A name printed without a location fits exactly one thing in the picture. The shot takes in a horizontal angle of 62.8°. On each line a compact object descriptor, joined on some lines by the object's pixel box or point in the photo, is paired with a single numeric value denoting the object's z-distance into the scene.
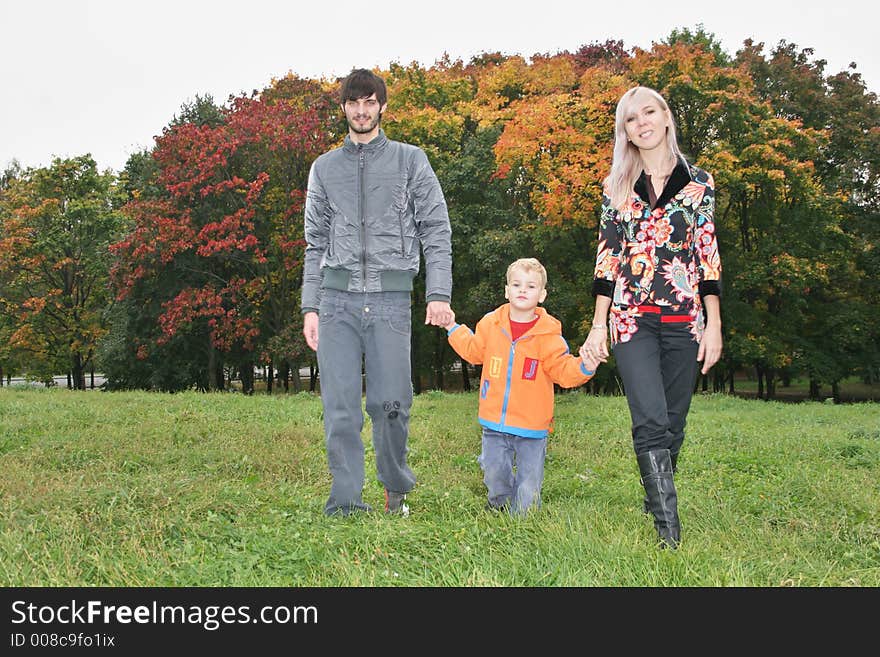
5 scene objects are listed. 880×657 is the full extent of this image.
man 5.00
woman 4.44
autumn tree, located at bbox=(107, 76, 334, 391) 22.19
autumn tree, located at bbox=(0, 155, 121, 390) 32.06
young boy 5.24
